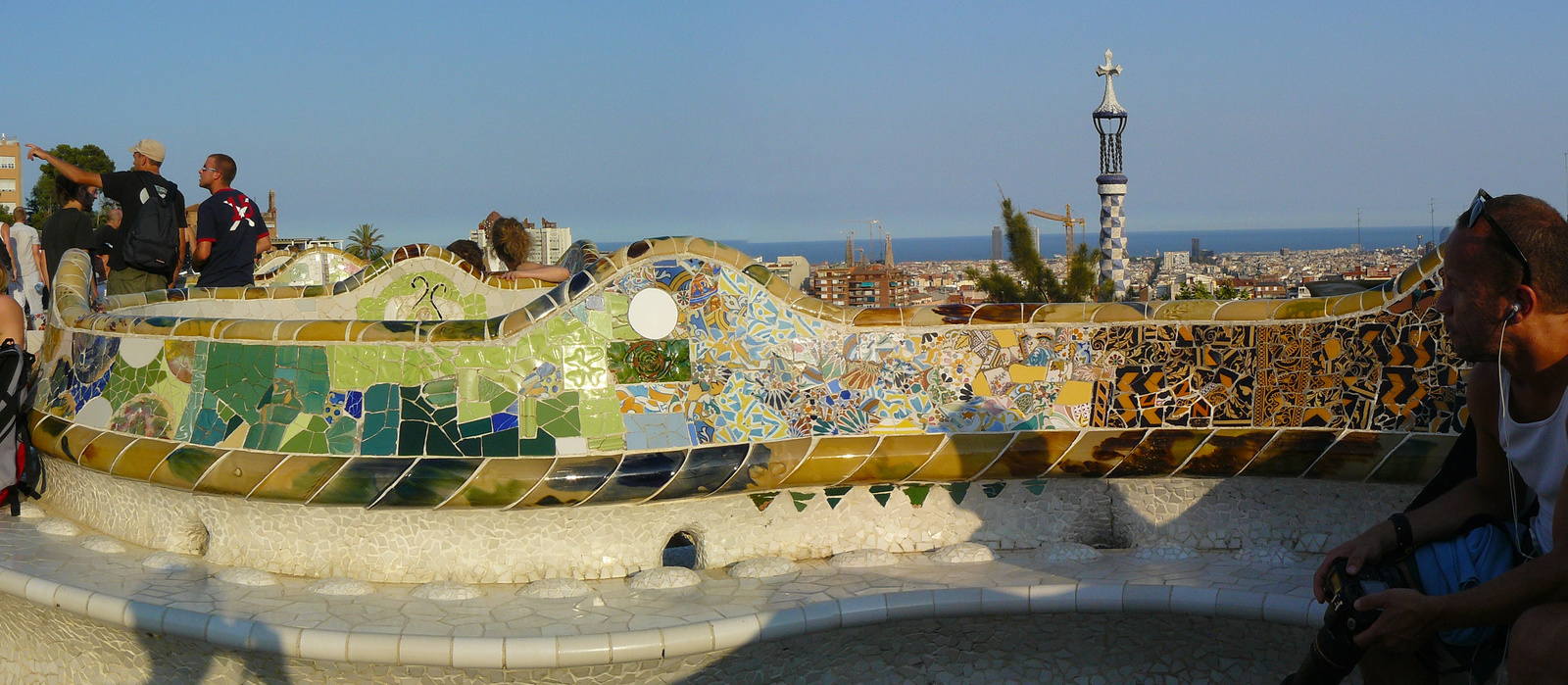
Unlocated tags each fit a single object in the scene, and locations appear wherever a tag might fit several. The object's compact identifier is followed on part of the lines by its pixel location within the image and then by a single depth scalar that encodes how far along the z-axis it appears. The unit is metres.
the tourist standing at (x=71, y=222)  7.78
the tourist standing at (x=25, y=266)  8.36
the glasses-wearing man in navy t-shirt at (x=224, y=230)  7.30
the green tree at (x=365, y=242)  52.56
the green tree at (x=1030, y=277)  26.00
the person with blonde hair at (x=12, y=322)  5.55
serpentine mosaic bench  4.48
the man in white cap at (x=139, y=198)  7.07
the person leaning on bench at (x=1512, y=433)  2.65
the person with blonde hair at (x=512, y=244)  7.37
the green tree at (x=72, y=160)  39.44
